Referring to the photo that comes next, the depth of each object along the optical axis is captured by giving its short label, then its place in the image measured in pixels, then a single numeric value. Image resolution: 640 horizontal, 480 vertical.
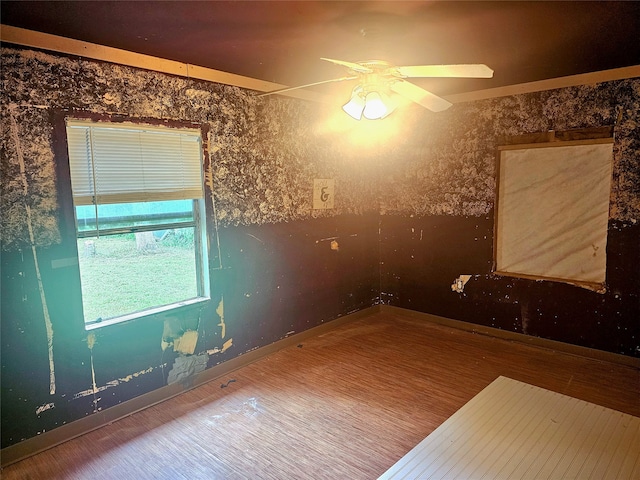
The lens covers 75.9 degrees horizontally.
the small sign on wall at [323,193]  4.02
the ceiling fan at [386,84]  2.14
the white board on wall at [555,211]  3.38
